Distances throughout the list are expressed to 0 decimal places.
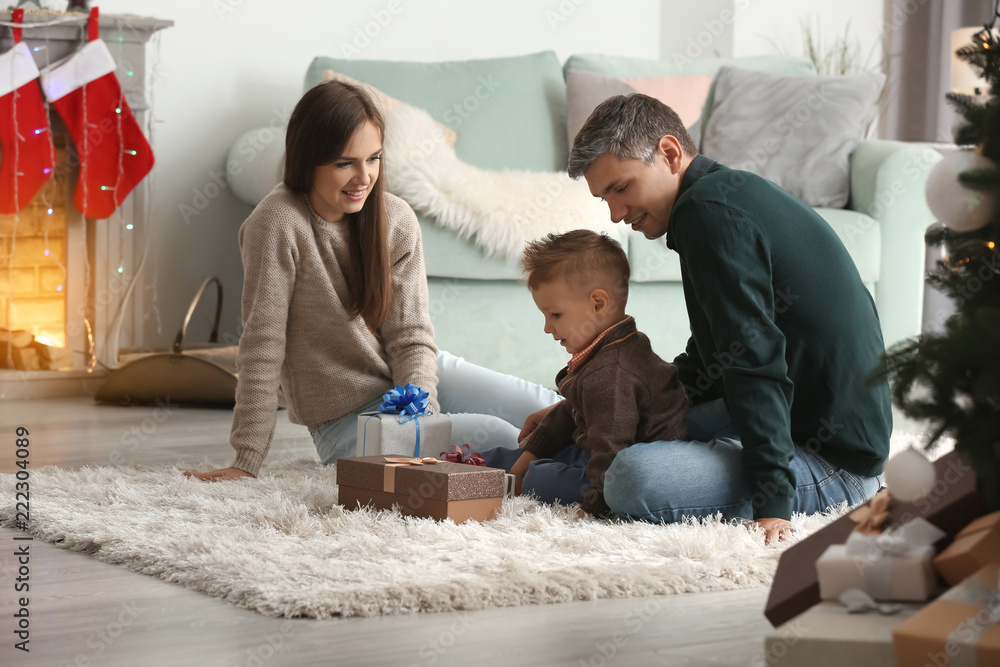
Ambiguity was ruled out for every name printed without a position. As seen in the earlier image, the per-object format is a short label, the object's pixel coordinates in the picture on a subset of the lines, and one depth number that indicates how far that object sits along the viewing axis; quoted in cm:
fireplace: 540
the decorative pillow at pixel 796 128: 541
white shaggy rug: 356
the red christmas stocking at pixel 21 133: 520
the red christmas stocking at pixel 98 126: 527
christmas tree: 284
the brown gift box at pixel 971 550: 303
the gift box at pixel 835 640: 284
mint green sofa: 508
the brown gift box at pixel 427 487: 386
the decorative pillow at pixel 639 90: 552
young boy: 393
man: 379
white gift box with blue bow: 411
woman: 421
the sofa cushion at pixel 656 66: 569
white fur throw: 500
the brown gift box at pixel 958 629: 263
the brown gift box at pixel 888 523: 335
